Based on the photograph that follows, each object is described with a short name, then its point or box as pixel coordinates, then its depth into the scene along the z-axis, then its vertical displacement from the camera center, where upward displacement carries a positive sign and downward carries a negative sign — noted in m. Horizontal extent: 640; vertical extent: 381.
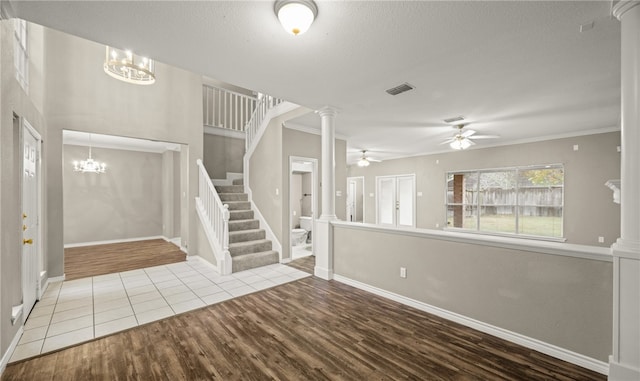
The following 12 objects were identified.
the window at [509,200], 5.97 -0.28
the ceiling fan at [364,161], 7.80 +0.86
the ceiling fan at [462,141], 4.84 +0.93
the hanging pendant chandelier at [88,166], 5.76 +0.51
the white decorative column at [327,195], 4.07 -0.10
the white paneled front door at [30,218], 2.74 -0.36
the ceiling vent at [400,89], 3.19 +1.30
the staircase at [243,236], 4.57 -0.94
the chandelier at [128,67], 3.71 +1.89
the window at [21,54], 2.81 +1.58
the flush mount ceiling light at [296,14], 1.71 +1.19
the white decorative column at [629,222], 1.66 -0.22
